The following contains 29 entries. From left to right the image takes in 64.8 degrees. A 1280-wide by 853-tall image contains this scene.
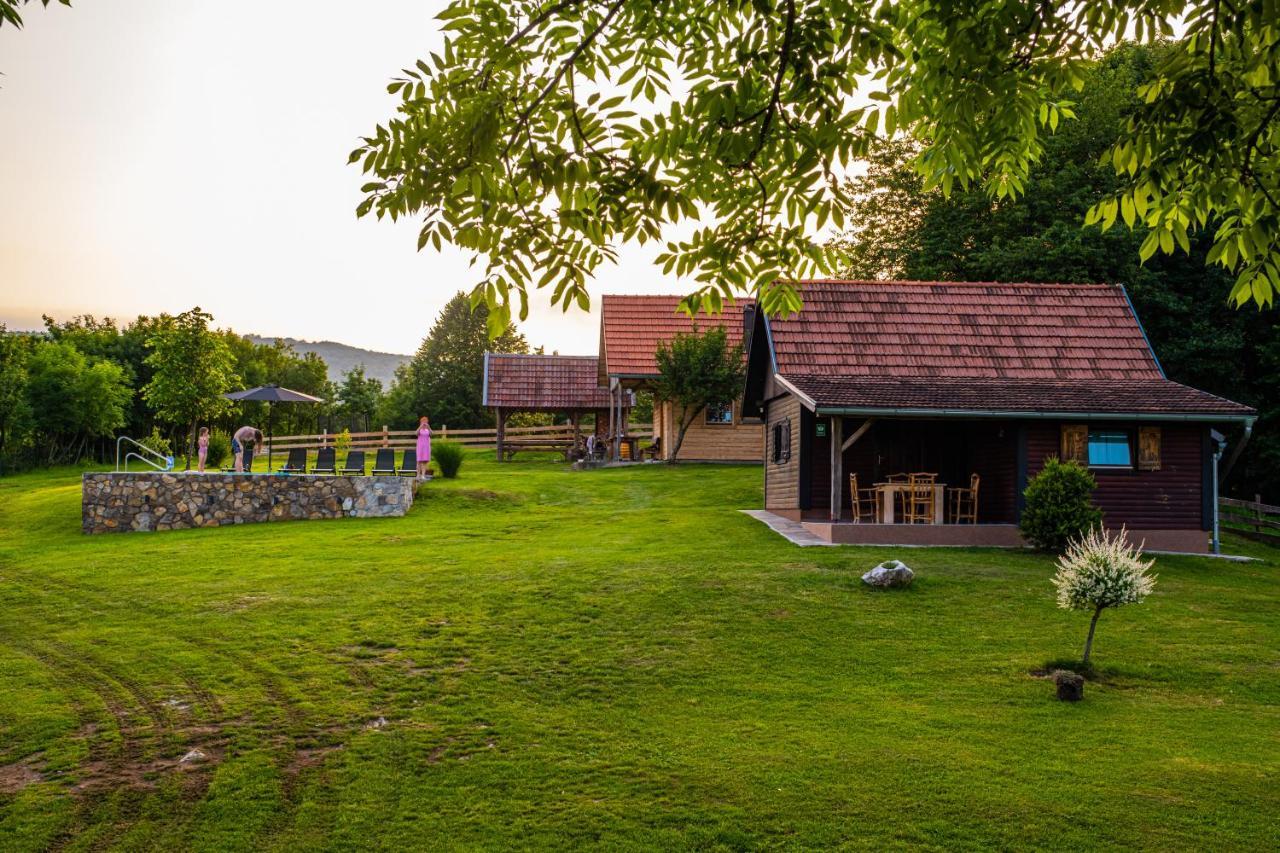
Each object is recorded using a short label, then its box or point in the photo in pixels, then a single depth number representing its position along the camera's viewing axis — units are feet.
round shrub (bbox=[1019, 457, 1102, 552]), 57.26
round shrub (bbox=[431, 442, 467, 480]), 95.61
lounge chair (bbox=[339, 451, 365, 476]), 82.48
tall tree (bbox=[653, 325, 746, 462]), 104.68
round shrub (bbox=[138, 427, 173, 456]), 113.30
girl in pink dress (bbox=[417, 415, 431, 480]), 93.09
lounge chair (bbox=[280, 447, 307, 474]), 83.76
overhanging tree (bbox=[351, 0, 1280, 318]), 16.65
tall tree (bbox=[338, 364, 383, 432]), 199.72
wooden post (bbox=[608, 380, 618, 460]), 119.55
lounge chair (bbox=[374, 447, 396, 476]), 86.66
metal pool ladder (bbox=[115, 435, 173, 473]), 104.63
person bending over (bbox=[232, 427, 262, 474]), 87.66
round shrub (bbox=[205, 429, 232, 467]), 109.40
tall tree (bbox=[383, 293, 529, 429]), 200.85
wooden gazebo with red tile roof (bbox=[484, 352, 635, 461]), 131.23
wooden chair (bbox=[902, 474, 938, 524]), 63.31
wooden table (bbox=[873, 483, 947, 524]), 63.16
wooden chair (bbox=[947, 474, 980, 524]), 65.00
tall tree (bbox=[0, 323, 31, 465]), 113.70
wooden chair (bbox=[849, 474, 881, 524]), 64.95
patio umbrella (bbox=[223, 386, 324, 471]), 85.25
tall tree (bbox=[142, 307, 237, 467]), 103.76
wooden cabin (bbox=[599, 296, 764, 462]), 113.80
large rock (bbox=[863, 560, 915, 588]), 45.62
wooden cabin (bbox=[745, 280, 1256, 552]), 62.95
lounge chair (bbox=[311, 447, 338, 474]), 83.35
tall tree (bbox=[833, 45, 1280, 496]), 95.61
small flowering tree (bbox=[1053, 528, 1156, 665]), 33.58
